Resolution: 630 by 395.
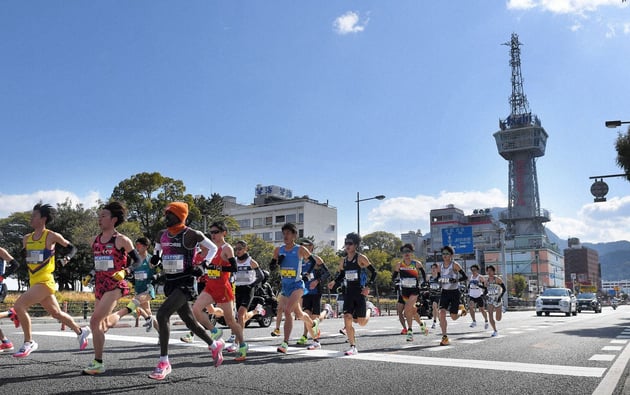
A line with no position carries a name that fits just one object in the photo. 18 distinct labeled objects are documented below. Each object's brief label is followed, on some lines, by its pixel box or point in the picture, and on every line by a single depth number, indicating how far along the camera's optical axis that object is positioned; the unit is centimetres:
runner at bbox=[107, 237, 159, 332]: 1191
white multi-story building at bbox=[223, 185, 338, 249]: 10319
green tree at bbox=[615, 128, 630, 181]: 2580
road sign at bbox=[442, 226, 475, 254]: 5456
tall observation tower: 16350
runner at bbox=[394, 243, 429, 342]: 1252
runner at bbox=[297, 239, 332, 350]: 1017
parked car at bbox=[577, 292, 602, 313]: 4231
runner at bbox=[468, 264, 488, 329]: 1648
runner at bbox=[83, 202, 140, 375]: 693
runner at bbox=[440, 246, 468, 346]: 1264
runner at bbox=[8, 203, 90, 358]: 777
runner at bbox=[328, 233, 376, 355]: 973
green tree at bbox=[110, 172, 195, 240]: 5122
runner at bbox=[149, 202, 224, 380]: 645
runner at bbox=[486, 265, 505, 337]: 1529
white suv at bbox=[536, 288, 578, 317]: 3192
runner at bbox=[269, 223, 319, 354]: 934
